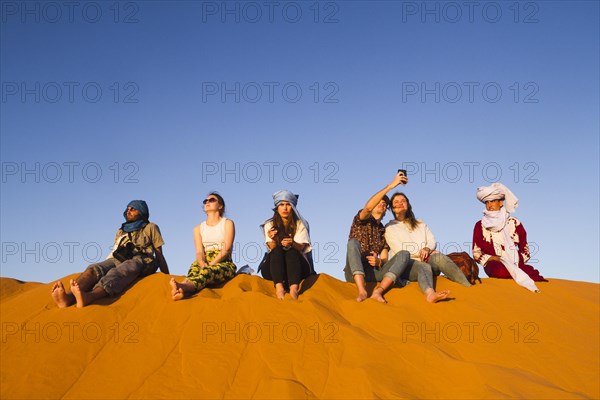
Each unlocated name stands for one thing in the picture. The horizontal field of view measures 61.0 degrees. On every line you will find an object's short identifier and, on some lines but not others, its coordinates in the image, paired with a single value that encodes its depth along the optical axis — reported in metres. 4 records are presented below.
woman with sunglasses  6.44
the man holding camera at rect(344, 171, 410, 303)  6.36
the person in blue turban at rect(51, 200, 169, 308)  5.95
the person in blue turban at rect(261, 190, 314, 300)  6.34
